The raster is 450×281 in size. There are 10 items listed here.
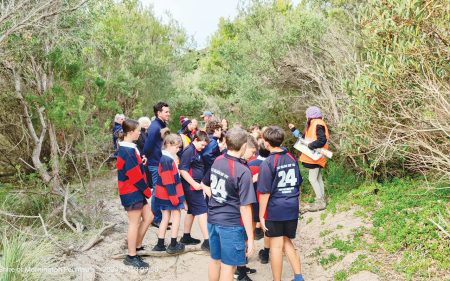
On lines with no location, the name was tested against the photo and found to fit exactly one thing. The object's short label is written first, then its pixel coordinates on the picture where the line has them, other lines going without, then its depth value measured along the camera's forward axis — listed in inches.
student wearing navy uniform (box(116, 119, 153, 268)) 188.5
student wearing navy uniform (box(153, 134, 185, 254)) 205.6
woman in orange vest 258.8
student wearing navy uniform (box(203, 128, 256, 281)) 145.7
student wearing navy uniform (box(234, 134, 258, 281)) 185.5
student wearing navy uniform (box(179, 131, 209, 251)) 206.8
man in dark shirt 241.8
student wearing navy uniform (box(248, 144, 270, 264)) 210.2
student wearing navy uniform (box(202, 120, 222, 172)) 224.4
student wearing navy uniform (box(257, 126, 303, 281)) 170.1
